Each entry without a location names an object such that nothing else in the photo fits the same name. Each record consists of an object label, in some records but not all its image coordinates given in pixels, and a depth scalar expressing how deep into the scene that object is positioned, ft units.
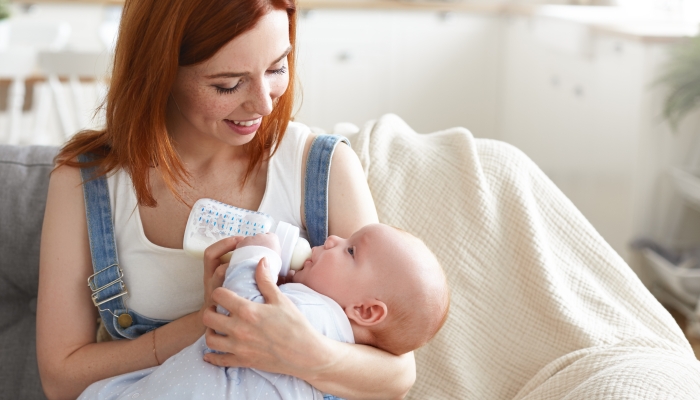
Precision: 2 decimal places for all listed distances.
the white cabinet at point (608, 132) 9.77
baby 3.37
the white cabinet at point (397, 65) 14.53
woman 3.43
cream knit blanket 4.32
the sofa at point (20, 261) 4.84
